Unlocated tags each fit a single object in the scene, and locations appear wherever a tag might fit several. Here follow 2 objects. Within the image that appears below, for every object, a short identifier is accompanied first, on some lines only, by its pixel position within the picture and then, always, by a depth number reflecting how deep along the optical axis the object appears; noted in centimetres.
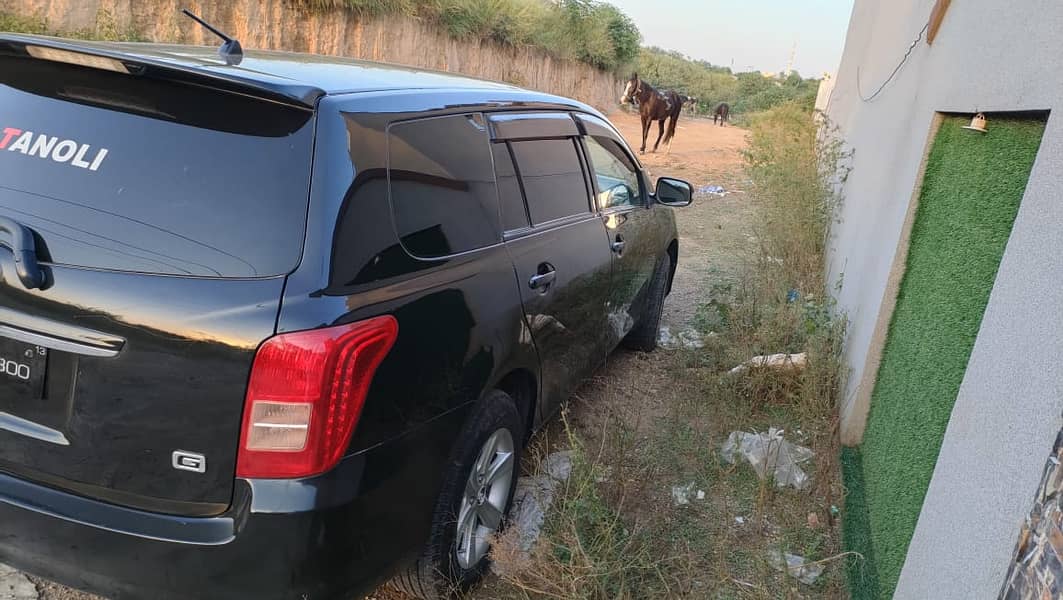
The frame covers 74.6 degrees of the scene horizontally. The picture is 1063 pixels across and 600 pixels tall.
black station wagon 180
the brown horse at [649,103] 2008
